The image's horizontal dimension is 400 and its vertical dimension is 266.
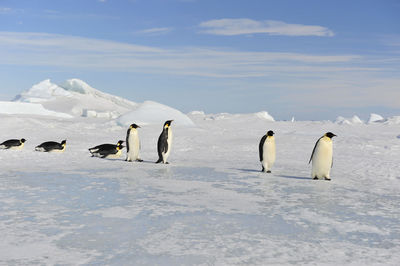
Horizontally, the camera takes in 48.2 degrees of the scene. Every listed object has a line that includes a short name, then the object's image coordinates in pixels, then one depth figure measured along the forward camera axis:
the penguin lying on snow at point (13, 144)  12.88
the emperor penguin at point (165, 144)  10.17
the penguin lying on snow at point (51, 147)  12.27
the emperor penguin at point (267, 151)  8.65
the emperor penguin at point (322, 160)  7.82
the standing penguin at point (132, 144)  10.51
